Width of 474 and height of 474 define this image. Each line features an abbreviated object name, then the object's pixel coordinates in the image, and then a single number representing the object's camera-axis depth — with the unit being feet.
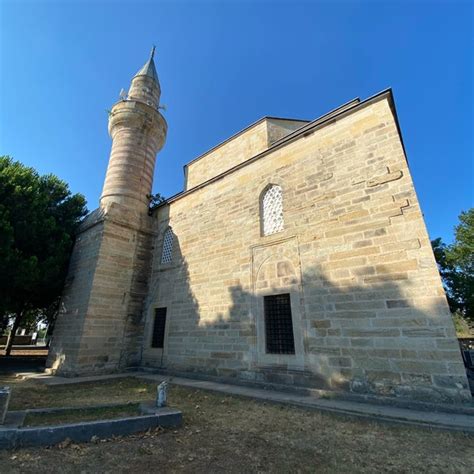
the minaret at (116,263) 27.96
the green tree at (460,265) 53.42
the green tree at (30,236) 27.68
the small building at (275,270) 16.24
